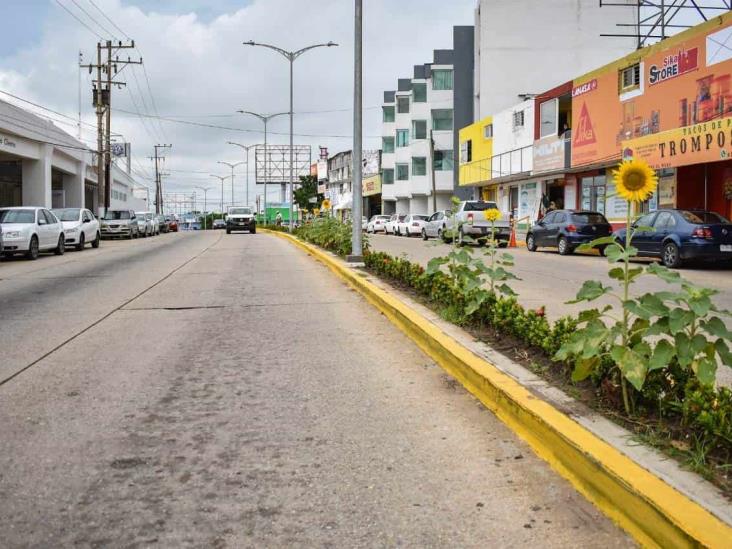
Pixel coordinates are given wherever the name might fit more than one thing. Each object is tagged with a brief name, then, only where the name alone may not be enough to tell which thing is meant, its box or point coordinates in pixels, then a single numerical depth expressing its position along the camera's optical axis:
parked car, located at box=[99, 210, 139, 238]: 42.94
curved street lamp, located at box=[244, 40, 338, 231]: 37.53
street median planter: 3.02
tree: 100.38
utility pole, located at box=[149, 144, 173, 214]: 104.38
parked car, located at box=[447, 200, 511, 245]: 29.81
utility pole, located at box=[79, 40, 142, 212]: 47.69
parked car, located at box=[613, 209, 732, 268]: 17.84
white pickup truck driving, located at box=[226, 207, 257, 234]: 50.69
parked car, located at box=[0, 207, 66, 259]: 21.52
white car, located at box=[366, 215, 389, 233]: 60.08
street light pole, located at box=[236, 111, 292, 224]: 52.71
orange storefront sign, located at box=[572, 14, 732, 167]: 22.12
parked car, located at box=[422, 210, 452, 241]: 35.55
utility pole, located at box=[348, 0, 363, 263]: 16.94
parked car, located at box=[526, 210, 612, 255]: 24.61
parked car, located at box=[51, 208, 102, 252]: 27.22
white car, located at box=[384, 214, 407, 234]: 53.62
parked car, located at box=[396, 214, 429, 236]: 48.31
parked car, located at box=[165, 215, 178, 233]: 75.41
